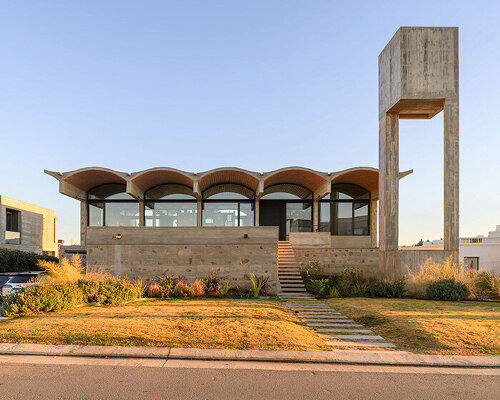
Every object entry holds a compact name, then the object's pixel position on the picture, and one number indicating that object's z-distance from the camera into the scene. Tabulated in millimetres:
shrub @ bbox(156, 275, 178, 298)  12500
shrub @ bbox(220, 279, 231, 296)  12953
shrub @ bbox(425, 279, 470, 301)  12117
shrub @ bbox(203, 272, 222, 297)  12763
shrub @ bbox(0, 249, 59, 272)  21250
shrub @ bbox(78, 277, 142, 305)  10242
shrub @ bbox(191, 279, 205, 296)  12634
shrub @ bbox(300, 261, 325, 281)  15820
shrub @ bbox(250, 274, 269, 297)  13202
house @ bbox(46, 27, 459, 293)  13938
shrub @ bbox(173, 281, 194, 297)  12470
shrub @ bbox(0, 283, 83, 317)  8250
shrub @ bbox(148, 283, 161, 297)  12484
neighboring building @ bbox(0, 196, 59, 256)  27188
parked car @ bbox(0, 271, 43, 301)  10511
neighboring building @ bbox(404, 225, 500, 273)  23188
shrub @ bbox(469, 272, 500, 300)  12688
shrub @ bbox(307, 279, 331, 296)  13742
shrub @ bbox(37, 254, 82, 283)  10708
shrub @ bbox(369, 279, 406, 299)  13211
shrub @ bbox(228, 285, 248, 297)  13120
